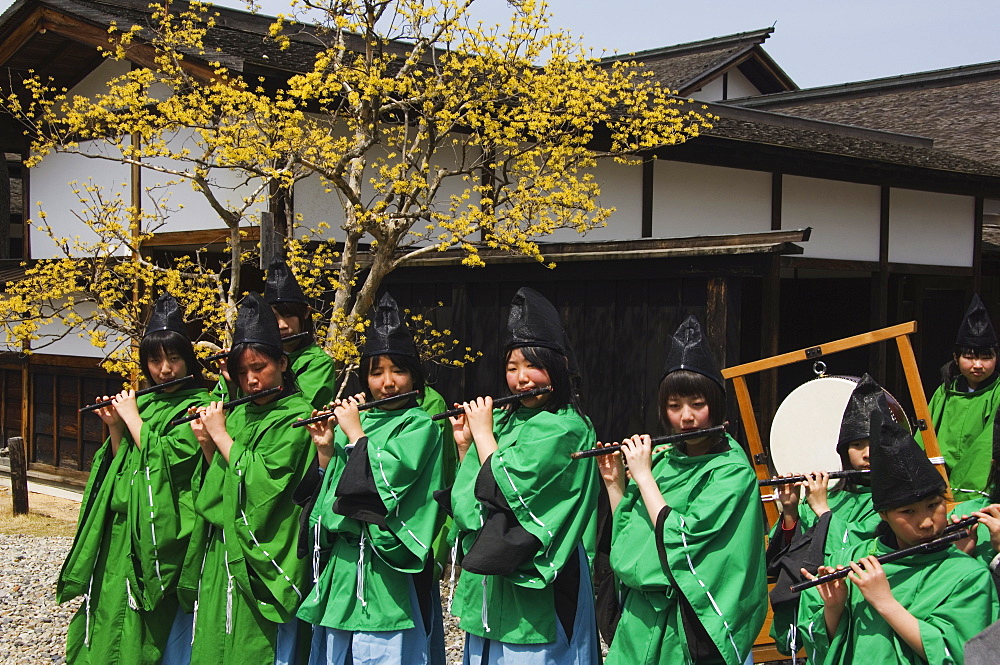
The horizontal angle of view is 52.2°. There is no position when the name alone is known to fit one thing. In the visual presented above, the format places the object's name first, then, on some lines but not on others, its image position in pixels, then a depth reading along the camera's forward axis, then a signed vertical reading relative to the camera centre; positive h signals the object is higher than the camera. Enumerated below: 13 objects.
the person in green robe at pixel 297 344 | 5.50 -0.24
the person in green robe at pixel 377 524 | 4.02 -0.88
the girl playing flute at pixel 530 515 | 3.60 -0.76
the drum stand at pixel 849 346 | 4.42 -0.30
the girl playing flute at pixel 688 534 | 3.19 -0.73
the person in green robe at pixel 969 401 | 5.33 -0.49
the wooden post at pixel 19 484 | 10.51 -1.93
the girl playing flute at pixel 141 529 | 4.59 -1.06
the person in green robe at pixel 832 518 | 3.42 -0.72
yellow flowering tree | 6.74 +1.25
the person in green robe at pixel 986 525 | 3.00 -0.65
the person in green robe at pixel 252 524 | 4.28 -0.94
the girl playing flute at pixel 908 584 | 2.79 -0.76
